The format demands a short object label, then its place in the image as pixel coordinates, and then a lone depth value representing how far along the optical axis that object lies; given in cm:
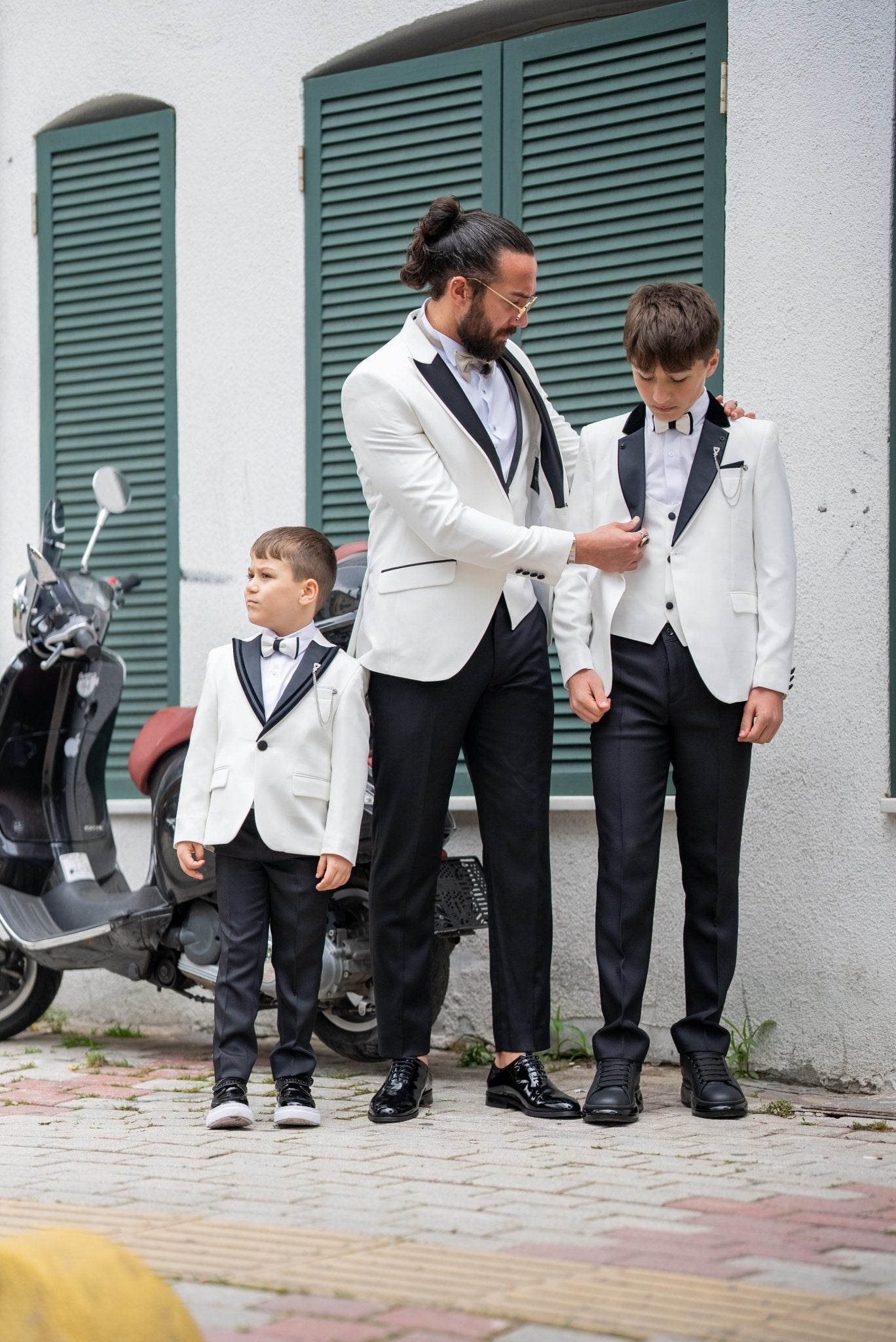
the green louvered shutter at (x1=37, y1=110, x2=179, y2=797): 634
